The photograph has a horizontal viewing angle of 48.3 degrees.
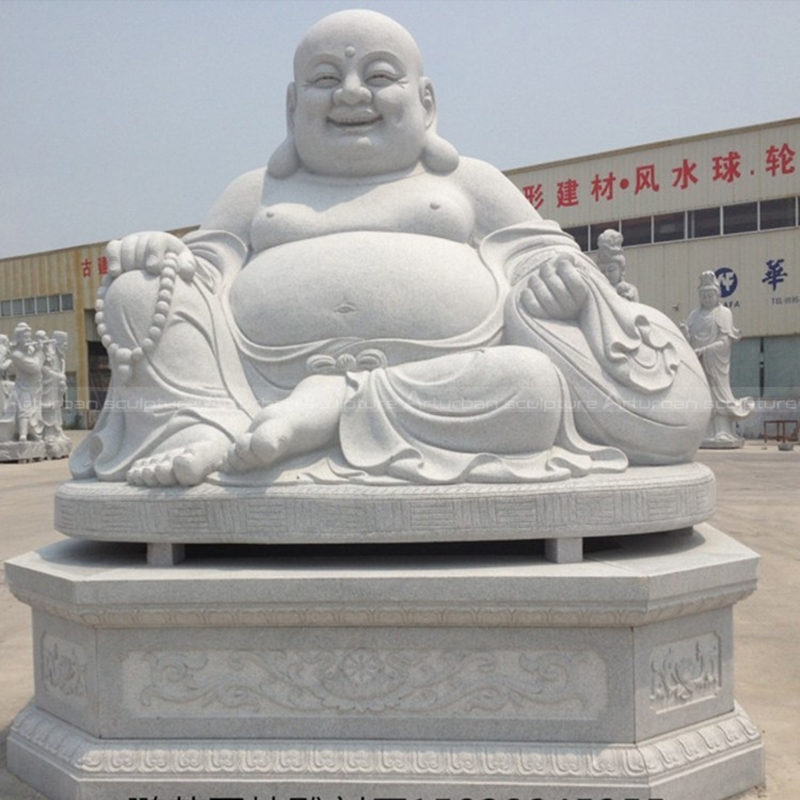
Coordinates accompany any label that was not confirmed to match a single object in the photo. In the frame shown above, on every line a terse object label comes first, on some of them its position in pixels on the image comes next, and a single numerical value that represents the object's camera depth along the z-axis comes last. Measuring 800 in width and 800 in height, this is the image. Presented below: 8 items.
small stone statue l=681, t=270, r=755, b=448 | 12.37
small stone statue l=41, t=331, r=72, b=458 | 14.36
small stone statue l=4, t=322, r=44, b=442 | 13.73
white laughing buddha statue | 2.60
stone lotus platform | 2.36
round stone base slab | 2.44
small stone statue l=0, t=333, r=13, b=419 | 14.65
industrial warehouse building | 14.95
